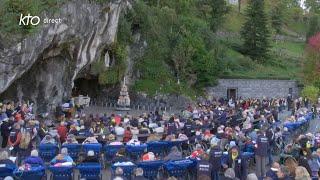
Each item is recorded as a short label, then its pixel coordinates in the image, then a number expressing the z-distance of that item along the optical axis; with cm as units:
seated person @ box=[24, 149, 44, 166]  1256
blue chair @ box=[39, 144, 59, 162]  1491
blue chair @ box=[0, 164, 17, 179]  1181
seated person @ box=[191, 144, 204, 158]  1417
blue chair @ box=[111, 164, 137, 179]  1295
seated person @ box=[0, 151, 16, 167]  1216
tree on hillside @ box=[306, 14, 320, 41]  7020
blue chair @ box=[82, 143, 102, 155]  1502
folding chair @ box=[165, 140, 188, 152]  1656
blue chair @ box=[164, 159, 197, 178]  1340
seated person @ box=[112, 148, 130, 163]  1320
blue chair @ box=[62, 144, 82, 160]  1527
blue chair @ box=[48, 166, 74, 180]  1250
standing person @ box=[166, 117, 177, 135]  1929
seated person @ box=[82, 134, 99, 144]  1552
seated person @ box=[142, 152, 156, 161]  1375
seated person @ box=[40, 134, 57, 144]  1527
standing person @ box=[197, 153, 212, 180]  1314
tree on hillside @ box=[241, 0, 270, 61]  5569
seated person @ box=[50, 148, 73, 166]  1281
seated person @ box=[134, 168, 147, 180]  1170
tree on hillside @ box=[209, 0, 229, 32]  5931
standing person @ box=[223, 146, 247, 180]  1428
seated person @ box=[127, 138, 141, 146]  1577
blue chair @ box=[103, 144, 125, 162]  1554
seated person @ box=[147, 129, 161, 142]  1685
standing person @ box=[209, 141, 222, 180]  1394
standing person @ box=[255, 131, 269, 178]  1608
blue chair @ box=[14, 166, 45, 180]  1177
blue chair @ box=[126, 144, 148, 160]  1556
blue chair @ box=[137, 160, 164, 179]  1327
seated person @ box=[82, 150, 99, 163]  1310
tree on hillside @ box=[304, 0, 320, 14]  8476
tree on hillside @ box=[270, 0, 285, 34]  7175
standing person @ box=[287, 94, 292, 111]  4058
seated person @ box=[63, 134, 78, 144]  1573
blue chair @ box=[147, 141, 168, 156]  1636
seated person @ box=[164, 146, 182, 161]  1423
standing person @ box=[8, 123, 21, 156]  1551
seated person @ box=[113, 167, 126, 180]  1210
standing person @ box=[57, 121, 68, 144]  1753
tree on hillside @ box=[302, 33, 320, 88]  5025
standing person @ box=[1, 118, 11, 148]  1788
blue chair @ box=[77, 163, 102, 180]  1259
